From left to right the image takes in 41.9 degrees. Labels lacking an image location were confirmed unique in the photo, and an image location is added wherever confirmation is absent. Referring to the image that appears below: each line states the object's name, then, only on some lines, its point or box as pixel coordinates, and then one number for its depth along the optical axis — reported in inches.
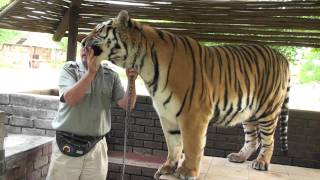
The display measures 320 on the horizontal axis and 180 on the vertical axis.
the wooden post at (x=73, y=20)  178.1
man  126.2
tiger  118.2
